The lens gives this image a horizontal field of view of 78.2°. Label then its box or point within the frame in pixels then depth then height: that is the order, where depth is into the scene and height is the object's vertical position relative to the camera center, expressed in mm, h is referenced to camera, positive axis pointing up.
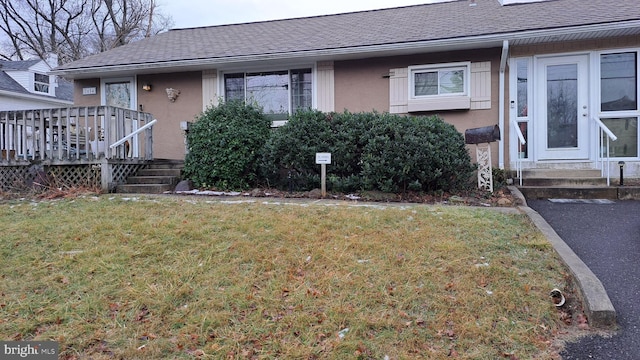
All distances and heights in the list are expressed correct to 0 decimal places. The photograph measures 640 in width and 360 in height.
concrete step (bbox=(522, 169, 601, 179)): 7137 -109
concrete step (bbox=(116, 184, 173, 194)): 7078 -309
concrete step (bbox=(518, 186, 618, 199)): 6387 -409
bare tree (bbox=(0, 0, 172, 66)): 23891 +9122
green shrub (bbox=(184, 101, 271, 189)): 7016 +440
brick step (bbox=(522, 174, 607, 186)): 6863 -242
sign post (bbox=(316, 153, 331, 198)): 6234 +124
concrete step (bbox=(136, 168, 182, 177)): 7675 -10
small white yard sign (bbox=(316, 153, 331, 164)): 6223 +203
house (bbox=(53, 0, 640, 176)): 7316 +2096
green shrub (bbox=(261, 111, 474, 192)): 6152 +275
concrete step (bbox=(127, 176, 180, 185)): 7355 -155
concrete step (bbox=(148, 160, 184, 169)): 8086 +135
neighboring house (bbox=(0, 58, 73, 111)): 18266 +4346
